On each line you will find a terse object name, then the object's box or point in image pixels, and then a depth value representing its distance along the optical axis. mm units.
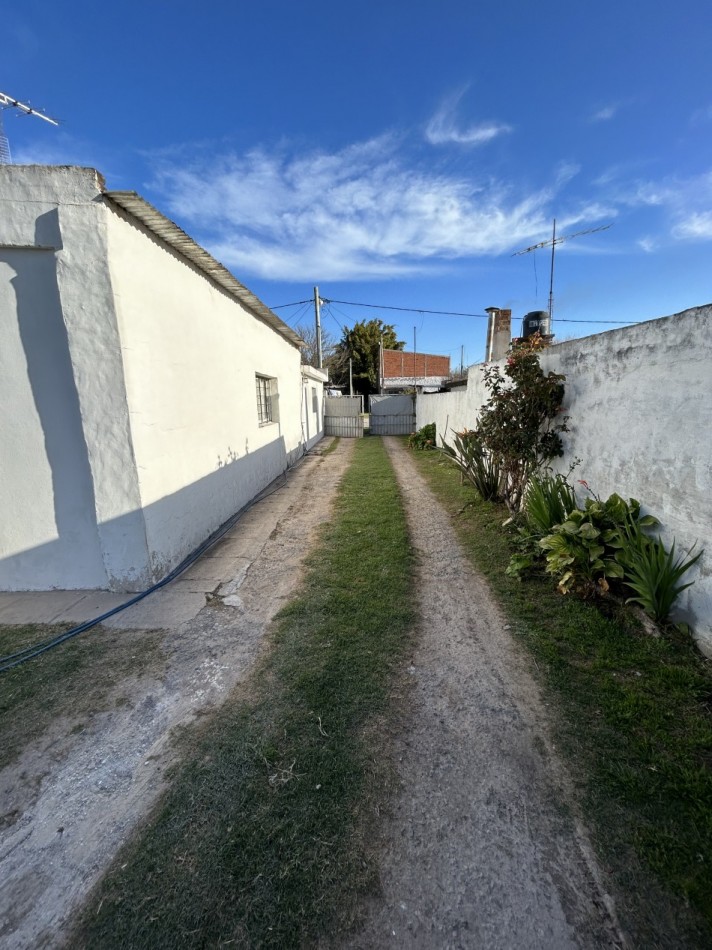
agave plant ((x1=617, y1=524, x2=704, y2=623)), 2736
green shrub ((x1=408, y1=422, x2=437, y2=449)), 13094
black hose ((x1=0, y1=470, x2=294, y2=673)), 2846
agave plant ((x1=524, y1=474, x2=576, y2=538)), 3994
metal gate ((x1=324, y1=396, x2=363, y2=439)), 18484
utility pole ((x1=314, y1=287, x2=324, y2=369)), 17650
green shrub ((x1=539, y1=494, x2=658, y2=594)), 3166
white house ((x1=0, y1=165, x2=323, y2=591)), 3223
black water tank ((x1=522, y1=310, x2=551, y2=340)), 6848
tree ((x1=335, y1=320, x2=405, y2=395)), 31734
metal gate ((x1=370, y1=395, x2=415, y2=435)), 19234
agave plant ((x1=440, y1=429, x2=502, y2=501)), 6133
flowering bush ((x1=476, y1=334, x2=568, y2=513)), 4477
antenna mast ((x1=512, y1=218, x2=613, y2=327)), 10701
